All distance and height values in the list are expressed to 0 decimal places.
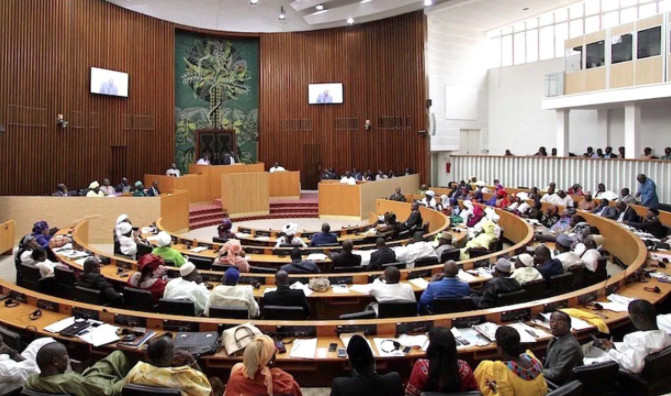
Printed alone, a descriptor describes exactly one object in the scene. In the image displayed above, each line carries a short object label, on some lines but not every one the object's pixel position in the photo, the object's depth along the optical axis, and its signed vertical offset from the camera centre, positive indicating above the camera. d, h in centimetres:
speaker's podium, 1497 -49
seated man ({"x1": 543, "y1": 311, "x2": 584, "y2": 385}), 358 -123
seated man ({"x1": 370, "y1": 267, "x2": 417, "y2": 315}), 536 -117
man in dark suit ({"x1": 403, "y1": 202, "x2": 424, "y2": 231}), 1098 -94
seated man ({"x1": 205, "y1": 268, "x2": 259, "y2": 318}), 512 -119
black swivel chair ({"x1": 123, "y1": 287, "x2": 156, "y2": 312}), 538 -127
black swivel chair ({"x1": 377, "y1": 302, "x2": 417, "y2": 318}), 498 -126
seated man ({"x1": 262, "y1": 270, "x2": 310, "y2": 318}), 525 -119
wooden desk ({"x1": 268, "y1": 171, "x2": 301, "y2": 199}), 1720 -27
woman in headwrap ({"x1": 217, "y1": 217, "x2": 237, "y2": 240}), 950 -99
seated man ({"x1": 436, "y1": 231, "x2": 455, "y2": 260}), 779 -103
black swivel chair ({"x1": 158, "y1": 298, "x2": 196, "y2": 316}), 506 -126
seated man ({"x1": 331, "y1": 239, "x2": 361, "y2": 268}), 723 -112
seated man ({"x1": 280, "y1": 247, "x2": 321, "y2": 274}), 680 -118
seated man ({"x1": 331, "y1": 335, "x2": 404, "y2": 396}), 307 -120
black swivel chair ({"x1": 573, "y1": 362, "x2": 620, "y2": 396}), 339 -131
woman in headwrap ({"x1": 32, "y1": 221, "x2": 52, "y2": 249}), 809 -92
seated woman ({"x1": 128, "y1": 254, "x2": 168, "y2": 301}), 571 -112
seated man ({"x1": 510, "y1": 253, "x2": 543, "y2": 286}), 590 -108
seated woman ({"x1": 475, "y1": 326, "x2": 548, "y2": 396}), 316 -120
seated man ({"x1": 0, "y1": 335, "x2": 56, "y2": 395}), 346 -129
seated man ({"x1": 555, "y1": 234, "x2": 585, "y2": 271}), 665 -101
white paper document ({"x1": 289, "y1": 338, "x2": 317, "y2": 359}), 404 -136
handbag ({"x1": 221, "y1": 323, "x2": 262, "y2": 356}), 402 -124
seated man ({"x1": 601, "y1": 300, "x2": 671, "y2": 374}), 367 -116
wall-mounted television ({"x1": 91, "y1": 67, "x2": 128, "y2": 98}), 1572 +291
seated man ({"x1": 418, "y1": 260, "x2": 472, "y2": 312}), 538 -115
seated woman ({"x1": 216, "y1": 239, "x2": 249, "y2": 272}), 711 -110
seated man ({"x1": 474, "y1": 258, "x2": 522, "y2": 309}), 544 -116
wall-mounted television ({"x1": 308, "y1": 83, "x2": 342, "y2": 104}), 1964 +313
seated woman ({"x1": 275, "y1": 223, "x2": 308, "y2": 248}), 897 -109
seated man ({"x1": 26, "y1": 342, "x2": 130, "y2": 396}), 328 -129
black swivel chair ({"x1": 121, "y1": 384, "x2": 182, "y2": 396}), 312 -128
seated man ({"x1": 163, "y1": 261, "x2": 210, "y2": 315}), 535 -117
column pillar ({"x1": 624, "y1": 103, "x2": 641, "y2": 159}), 1416 +123
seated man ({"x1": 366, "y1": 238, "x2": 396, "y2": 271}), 727 -113
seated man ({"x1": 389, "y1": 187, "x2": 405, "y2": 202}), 1441 -56
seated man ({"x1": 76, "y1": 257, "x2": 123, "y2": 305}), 558 -115
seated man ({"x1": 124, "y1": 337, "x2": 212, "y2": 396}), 326 -124
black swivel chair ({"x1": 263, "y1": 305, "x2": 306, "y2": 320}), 489 -127
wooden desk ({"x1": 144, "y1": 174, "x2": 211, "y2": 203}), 1519 -24
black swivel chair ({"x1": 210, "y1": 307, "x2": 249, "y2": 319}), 490 -128
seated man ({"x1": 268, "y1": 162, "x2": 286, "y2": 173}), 1744 +26
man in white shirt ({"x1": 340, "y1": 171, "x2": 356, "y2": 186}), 1559 -13
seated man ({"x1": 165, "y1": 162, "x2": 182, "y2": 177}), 1644 +15
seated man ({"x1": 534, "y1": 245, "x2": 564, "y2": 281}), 628 -105
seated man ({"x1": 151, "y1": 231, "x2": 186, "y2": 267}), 728 -105
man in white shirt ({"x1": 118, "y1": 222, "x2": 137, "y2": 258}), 844 -109
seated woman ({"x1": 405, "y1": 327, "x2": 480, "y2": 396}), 308 -116
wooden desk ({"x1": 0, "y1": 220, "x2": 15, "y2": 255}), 1030 -121
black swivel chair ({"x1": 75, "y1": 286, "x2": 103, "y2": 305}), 559 -127
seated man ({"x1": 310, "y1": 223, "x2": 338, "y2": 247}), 925 -109
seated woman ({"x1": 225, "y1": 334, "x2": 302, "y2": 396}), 321 -124
